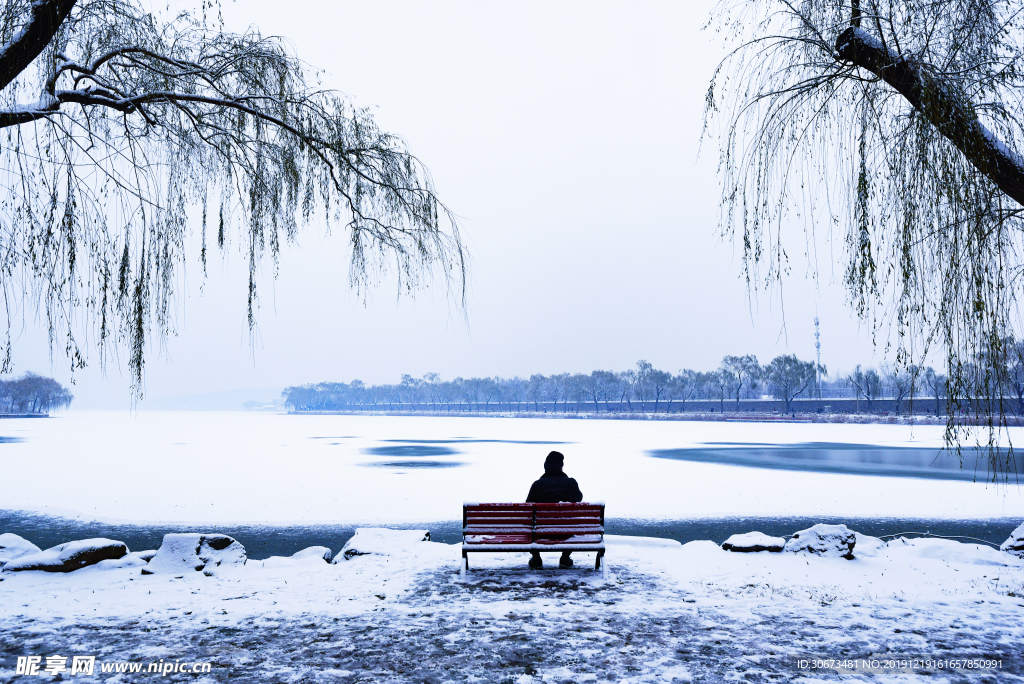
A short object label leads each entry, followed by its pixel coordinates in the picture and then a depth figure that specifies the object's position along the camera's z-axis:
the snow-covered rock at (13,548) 7.42
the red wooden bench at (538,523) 7.02
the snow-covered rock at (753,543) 8.14
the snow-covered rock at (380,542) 8.12
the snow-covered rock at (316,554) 8.27
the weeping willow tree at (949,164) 4.15
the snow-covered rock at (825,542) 7.75
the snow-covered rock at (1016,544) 7.99
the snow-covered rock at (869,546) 8.01
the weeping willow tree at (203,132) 4.57
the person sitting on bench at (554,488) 7.63
